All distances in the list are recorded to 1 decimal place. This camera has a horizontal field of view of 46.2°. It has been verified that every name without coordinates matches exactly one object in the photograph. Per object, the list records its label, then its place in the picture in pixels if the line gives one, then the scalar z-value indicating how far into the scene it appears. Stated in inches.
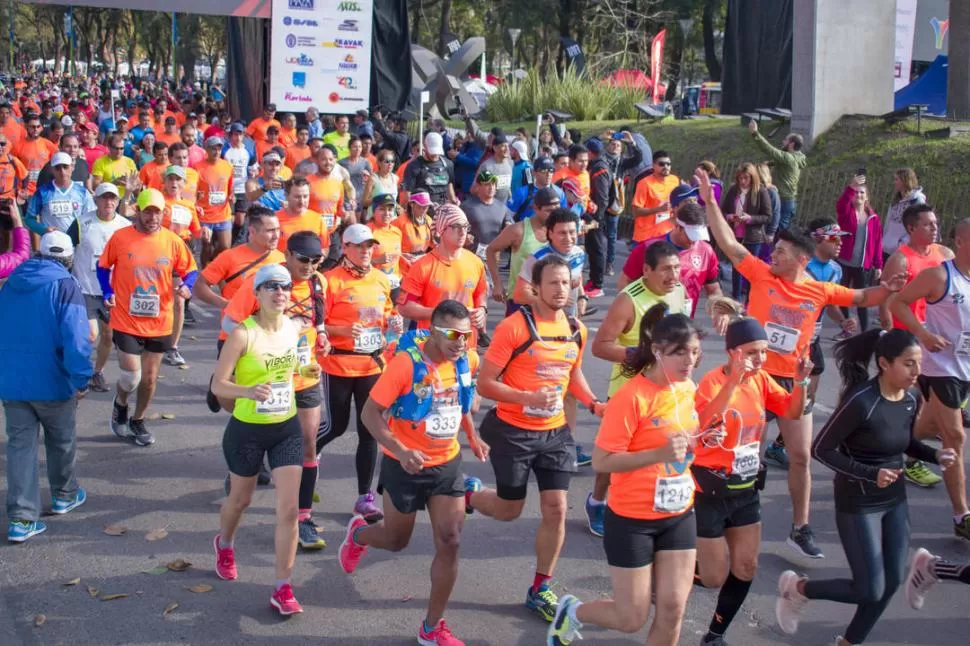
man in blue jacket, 259.8
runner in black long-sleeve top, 203.0
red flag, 1181.1
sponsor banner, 884.6
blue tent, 1060.5
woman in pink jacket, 474.6
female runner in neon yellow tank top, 222.5
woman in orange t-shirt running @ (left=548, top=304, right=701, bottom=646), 184.5
